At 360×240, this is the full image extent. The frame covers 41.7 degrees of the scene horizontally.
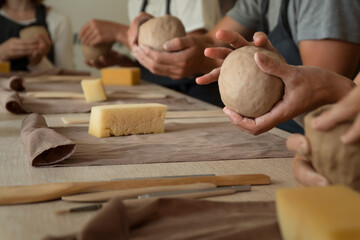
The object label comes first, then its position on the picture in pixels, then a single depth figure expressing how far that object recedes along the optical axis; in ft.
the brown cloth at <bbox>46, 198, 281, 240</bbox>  2.00
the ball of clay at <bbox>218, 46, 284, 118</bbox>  3.20
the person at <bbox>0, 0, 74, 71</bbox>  11.03
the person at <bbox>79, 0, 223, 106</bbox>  8.95
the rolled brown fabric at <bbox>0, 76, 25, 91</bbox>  6.97
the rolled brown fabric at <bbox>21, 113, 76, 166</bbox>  3.32
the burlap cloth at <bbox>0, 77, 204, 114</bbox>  5.46
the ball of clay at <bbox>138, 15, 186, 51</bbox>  5.89
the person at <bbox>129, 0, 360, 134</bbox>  5.46
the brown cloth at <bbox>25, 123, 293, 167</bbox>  3.51
